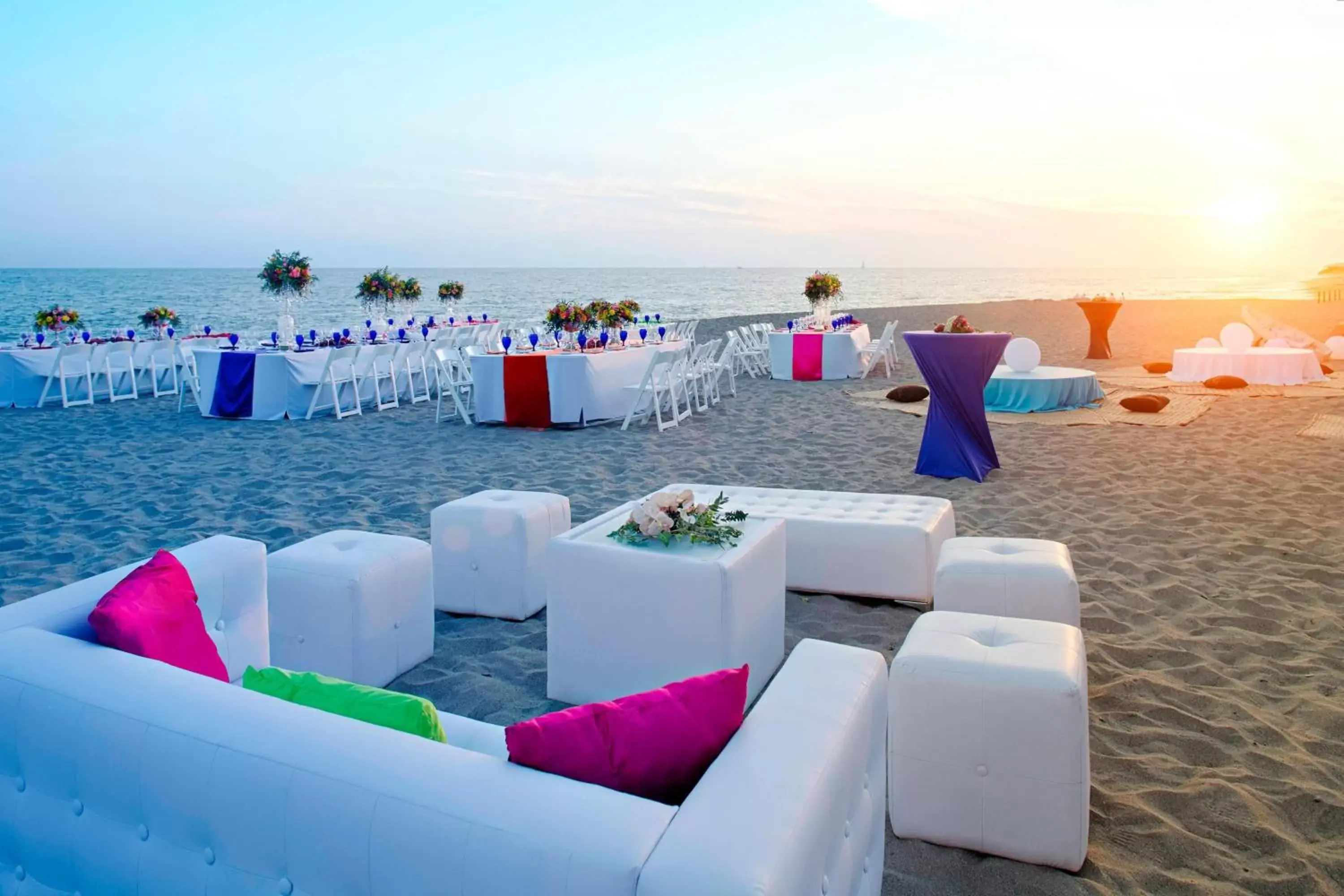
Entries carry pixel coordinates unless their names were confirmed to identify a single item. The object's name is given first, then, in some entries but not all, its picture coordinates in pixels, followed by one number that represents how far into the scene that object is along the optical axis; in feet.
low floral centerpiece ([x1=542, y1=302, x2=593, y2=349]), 29.22
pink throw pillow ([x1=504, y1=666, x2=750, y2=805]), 4.41
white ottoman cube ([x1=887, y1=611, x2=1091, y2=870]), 6.63
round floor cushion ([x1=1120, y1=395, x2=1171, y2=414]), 28.89
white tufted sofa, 3.87
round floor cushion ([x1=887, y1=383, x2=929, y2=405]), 32.14
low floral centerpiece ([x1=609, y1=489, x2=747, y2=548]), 9.11
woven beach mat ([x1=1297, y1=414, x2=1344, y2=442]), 24.21
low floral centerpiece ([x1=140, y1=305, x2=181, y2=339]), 36.58
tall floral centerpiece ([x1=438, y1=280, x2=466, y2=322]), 47.19
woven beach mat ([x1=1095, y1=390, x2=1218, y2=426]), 27.35
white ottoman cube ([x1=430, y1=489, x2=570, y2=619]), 12.13
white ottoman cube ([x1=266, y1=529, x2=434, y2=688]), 9.79
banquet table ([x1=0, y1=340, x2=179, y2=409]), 32.83
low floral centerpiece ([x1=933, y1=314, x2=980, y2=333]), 20.20
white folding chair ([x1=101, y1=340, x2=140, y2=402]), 34.14
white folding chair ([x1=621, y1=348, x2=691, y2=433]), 27.84
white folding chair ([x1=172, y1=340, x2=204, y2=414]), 31.72
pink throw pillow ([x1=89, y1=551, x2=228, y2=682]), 6.00
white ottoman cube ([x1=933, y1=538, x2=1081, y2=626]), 9.81
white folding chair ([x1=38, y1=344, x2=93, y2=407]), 32.65
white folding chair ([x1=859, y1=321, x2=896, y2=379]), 41.63
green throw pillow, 5.14
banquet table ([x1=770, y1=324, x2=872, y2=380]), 41.32
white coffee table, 8.83
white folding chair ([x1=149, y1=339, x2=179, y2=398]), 35.55
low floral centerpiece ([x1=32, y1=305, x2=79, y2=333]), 33.94
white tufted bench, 12.26
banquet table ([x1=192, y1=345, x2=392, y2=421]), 30.04
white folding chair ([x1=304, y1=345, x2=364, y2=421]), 30.09
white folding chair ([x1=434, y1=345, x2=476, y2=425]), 28.81
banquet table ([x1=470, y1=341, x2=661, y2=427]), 28.02
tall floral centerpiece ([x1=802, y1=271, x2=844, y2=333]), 42.80
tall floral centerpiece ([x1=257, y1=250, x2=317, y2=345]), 31.30
